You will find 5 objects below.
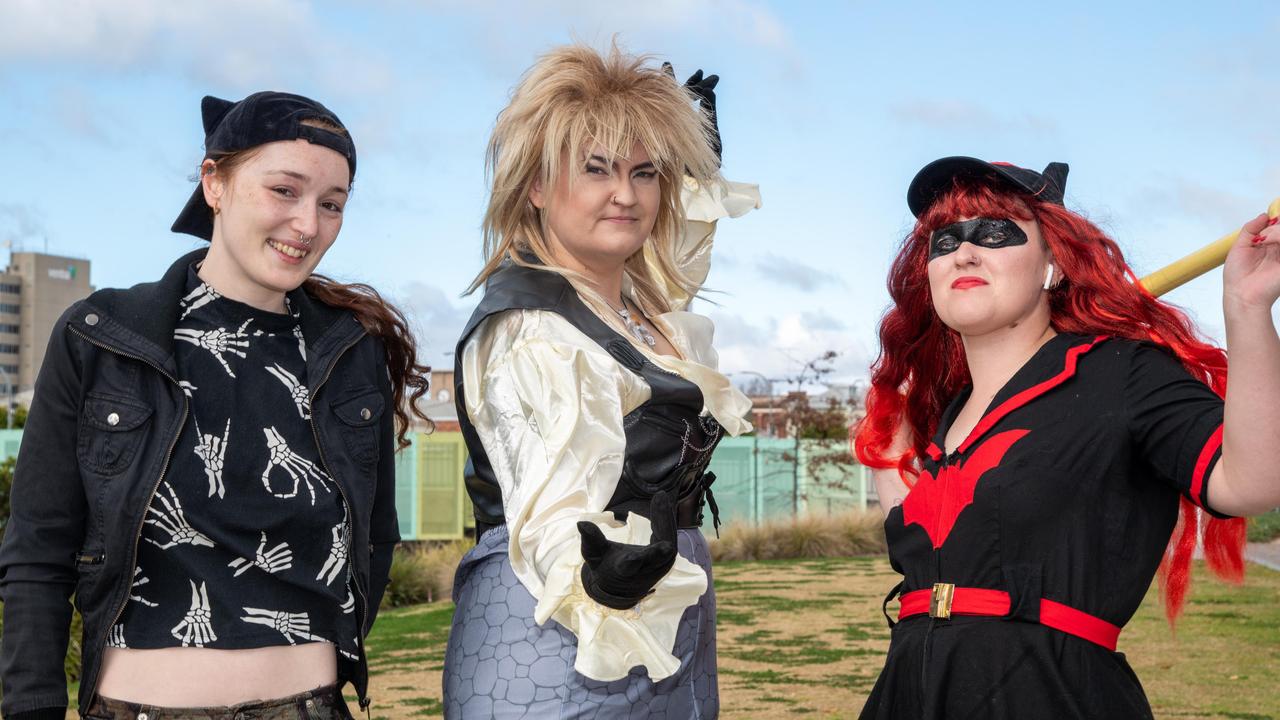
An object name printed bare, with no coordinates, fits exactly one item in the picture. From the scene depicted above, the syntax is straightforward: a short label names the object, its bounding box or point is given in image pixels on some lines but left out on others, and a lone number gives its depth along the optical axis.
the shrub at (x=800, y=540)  16.12
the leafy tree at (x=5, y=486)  10.14
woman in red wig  2.26
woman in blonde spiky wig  2.30
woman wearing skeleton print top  2.42
